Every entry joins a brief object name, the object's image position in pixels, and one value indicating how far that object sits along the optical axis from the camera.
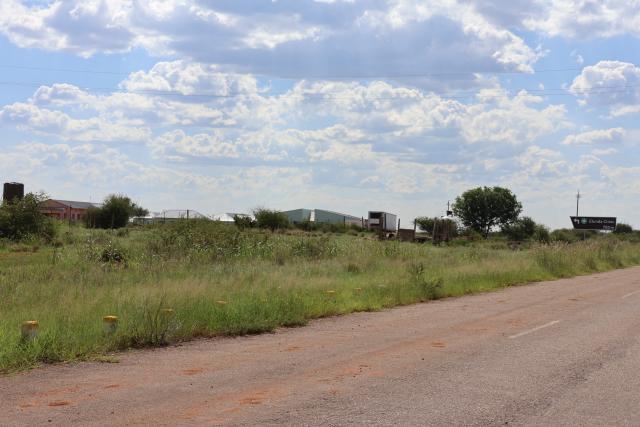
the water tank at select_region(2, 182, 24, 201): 40.96
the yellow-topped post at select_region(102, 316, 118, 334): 11.40
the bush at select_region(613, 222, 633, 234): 138.50
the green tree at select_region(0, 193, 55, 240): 38.81
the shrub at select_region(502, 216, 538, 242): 111.25
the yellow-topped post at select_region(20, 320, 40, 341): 10.31
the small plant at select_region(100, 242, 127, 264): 25.89
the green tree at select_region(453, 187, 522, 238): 119.75
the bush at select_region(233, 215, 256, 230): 55.49
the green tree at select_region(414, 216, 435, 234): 96.39
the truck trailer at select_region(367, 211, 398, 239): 95.08
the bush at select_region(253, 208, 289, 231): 66.44
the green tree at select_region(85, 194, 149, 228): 66.56
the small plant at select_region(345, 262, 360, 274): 25.48
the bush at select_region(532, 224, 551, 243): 100.06
